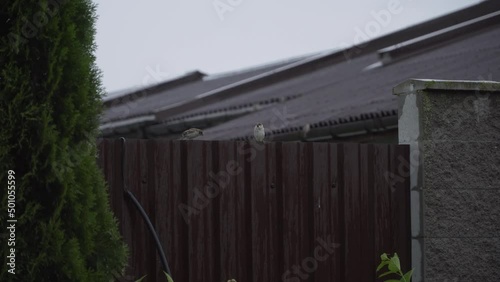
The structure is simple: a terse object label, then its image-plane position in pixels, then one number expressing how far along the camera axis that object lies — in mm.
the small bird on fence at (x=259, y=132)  13967
